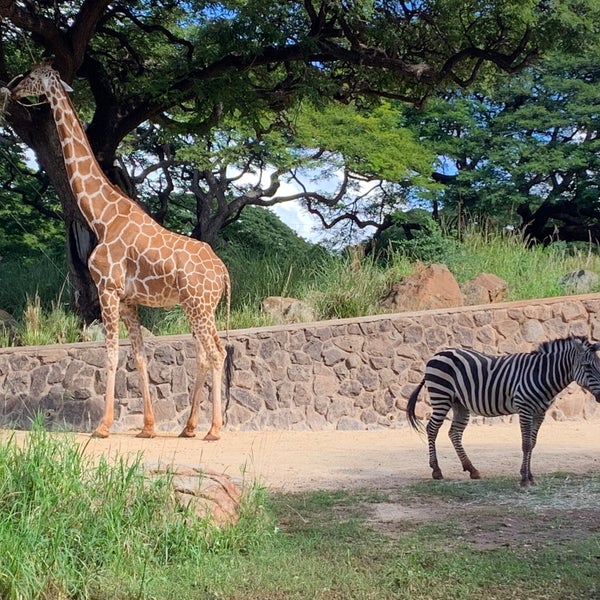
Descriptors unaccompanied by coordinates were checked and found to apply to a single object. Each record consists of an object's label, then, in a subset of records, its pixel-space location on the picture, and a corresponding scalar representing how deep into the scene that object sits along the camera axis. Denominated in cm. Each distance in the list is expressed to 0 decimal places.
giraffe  1089
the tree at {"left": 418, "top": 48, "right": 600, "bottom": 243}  2516
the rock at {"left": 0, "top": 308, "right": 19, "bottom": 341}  1415
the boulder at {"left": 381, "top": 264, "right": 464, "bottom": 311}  1402
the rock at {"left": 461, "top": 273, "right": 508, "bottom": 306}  1446
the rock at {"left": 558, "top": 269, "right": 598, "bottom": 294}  1467
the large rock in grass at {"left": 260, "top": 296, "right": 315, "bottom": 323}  1391
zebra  759
